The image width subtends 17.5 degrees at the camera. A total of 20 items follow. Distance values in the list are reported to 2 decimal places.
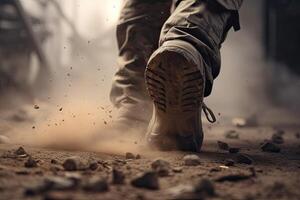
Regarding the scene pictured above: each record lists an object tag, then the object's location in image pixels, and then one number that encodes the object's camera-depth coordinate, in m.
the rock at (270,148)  2.02
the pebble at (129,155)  1.79
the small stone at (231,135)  2.46
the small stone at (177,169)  1.64
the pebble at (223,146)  2.05
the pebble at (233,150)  1.97
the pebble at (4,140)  1.98
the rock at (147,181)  1.50
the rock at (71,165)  1.61
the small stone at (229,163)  1.73
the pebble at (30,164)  1.64
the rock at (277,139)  2.32
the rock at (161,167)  1.60
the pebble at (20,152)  1.76
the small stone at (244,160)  1.78
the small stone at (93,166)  1.63
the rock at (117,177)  1.52
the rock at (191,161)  1.72
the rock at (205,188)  1.47
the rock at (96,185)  1.46
